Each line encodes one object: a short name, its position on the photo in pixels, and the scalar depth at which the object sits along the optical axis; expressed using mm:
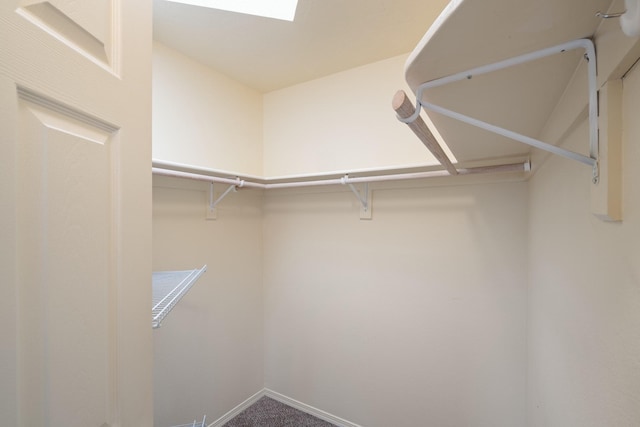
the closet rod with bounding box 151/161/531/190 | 1214
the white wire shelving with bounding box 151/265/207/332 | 914
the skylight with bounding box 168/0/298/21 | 1259
